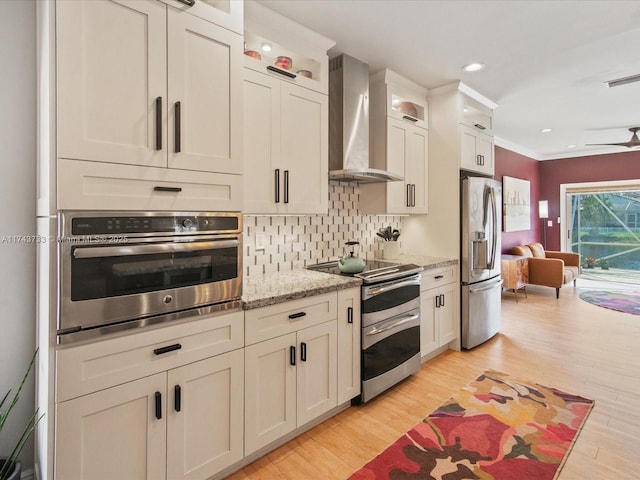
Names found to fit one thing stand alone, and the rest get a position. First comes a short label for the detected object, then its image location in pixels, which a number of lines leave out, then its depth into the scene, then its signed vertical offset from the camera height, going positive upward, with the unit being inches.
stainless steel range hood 110.3 +39.4
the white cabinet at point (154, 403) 51.0 -28.4
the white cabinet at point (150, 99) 50.5 +23.5
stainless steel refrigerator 136.8 -6.8
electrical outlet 101.4 -1.0
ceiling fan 190.3 +57.1
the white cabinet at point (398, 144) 126.0 +36.8
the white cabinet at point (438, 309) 124.1 -27.7
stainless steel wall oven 50.9 -5.2
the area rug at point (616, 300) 201.3 -40.0
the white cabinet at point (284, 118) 85.8 +32.8
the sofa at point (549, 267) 222.8 -20.0
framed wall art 249.0 +27.0
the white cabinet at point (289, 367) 71.4 -30.0
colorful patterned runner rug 73.0 -49.6
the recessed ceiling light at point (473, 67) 119.8 +62.1
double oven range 95.7 -26.0
